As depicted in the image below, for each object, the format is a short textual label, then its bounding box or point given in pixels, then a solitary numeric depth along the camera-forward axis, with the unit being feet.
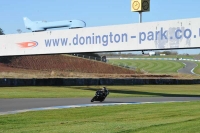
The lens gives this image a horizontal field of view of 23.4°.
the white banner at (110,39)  87.40
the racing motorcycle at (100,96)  76.89
